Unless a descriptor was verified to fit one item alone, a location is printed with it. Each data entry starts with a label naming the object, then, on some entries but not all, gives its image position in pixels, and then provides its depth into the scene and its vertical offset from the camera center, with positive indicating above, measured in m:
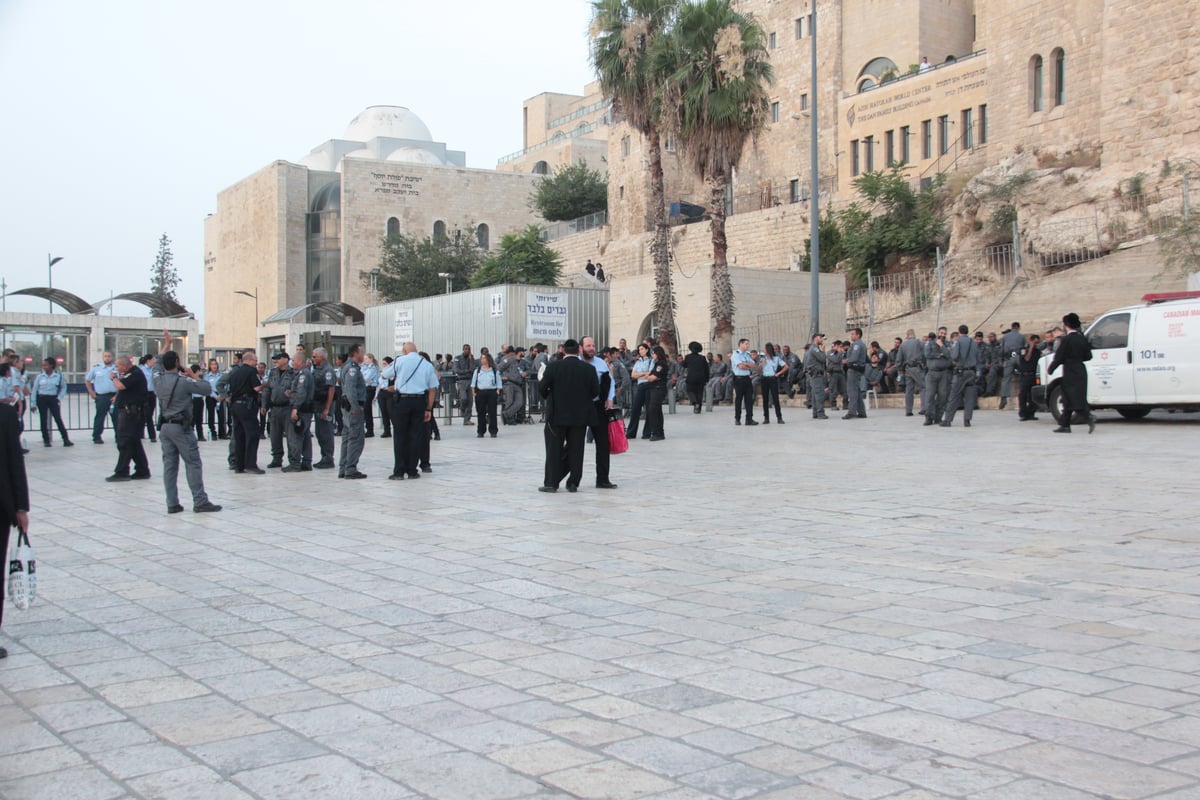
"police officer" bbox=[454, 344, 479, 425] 23.78 +0.03
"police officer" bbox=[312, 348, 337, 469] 14.54 -0.22
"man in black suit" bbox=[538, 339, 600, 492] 11.15 -0.35
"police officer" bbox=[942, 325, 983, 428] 18.22 +0.03
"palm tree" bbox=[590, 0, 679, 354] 28.69 +8.38
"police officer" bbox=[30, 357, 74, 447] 19.42 -0.27
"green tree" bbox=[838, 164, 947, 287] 36.50 +5.44
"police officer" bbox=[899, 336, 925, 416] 20.73 +0.33
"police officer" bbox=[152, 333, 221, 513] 10.33 -0.52
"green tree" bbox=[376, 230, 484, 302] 62.16 +6.60
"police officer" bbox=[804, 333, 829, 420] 21.58 +0.11
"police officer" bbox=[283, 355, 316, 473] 14.17 -0.54
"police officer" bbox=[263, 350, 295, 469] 14.62 -0.29
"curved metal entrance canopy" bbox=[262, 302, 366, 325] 42.53 +2.72
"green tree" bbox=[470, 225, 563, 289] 53.75 +5.88
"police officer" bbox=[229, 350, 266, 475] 14.09 -0.42
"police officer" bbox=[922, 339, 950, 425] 18.69 -0.07
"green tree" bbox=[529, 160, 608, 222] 74.06 +12.83
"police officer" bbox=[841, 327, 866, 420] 21.45 +0.07
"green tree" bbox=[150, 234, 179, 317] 121.94 +12.64
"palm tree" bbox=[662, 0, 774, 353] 27.50 +7.39
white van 16.52 +0.26
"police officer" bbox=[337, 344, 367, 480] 13.28 -0.54
